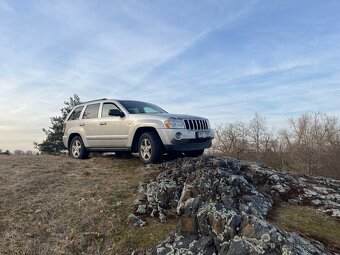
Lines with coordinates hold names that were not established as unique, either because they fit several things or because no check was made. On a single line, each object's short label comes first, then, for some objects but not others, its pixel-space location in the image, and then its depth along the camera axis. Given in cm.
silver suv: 895
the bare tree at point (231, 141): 4288
